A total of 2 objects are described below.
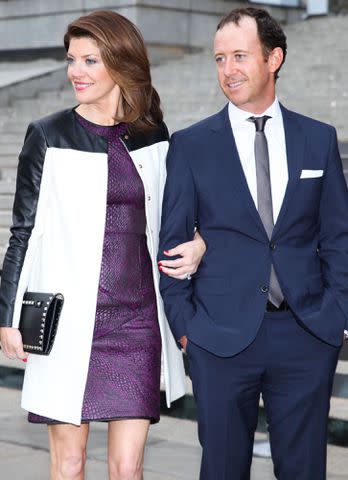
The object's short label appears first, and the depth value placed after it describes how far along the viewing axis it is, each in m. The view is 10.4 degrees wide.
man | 6.48
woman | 6.79
